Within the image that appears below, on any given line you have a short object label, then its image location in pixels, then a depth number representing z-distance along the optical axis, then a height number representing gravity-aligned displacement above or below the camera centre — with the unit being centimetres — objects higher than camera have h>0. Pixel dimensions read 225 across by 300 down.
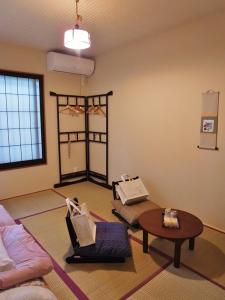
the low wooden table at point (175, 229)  211 -103
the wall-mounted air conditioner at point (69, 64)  390 +110
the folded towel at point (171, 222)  227 -98
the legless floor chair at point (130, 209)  285 -112
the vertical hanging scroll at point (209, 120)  273 +6
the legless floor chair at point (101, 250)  216 -120
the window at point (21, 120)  380 +8
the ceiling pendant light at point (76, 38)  210 +81
